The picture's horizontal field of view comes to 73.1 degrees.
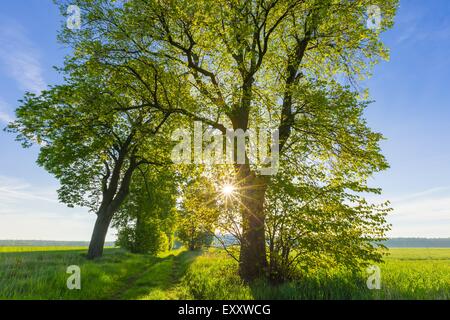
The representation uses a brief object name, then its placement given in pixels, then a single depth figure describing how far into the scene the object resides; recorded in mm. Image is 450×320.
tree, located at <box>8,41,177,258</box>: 14773
